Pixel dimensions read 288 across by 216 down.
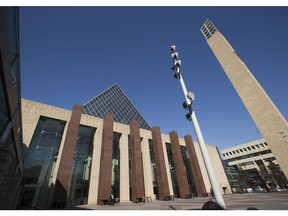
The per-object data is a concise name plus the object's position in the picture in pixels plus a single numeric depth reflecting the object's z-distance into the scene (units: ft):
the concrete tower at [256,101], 58.44
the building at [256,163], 161.48
